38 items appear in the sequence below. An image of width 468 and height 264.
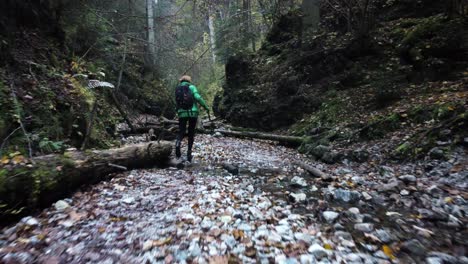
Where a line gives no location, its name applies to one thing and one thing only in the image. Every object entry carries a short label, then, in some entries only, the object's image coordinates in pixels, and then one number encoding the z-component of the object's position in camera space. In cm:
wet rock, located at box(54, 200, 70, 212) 368
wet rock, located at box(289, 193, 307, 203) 432
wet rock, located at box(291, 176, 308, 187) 515
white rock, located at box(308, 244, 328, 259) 265
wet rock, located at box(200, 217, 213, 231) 328
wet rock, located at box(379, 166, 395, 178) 520
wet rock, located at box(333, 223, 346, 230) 330
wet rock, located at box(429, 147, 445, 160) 508
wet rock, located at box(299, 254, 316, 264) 255
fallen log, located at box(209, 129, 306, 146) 960
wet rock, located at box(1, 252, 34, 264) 246
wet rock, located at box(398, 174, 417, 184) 465
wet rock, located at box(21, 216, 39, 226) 318
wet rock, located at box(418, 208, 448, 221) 338
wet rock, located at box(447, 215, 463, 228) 318
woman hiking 711
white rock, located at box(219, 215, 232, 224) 348
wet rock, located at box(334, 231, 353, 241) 303
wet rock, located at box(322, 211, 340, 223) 355
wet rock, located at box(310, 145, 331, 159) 754
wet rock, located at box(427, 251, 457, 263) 251
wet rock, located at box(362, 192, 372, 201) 427
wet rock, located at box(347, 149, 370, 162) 646
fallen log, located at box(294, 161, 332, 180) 541
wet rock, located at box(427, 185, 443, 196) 403
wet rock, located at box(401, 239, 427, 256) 270
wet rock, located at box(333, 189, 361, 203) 425
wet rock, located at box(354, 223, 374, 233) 322
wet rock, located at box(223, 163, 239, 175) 626
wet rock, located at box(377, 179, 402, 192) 447
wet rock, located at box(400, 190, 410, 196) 426
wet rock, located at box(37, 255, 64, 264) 250
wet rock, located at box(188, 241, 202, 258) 269
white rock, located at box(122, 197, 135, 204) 413
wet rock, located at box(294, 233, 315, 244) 296
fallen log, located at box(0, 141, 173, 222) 314
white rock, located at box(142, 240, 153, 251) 279
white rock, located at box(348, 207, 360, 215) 376
